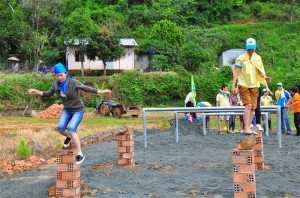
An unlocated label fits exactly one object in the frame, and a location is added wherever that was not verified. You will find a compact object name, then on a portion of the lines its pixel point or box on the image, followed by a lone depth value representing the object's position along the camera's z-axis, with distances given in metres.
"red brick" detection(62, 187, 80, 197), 8.52
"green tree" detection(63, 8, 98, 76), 40.84
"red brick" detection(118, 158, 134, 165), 11.48
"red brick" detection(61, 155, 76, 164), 8.64
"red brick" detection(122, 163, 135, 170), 11.41
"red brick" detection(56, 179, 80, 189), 8.52
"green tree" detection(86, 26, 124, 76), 40.78
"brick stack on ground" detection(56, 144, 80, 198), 8.53
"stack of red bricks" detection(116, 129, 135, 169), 11.45
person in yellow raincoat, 9.38
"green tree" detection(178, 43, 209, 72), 41.56
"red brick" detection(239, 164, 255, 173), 7.95
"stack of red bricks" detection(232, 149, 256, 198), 7.92
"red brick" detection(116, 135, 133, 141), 11.49
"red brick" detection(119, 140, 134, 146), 11.48
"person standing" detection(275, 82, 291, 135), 18.61
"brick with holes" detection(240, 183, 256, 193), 7.90
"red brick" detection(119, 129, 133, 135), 11.42
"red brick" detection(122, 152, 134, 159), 11.45
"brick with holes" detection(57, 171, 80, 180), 8.52
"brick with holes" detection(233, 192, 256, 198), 7.91
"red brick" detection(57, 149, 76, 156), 8.67
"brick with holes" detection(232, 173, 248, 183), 7.96
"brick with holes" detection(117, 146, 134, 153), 11.44
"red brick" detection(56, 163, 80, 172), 8.57
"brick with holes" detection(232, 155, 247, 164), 7.98
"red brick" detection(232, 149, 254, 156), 8.01
